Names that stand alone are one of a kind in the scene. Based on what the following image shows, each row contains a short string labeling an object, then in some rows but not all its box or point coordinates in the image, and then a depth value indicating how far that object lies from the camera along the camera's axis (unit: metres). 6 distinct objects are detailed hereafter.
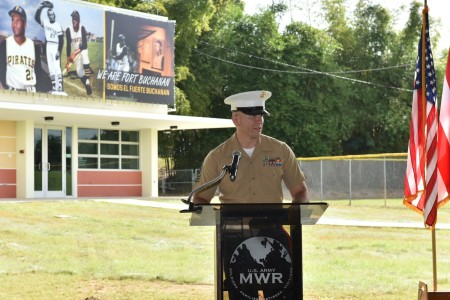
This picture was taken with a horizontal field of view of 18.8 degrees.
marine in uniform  9.90
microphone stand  8.19
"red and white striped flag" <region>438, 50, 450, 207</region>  11.93
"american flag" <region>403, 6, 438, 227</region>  12.89
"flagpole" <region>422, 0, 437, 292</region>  12.27
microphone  8.19
